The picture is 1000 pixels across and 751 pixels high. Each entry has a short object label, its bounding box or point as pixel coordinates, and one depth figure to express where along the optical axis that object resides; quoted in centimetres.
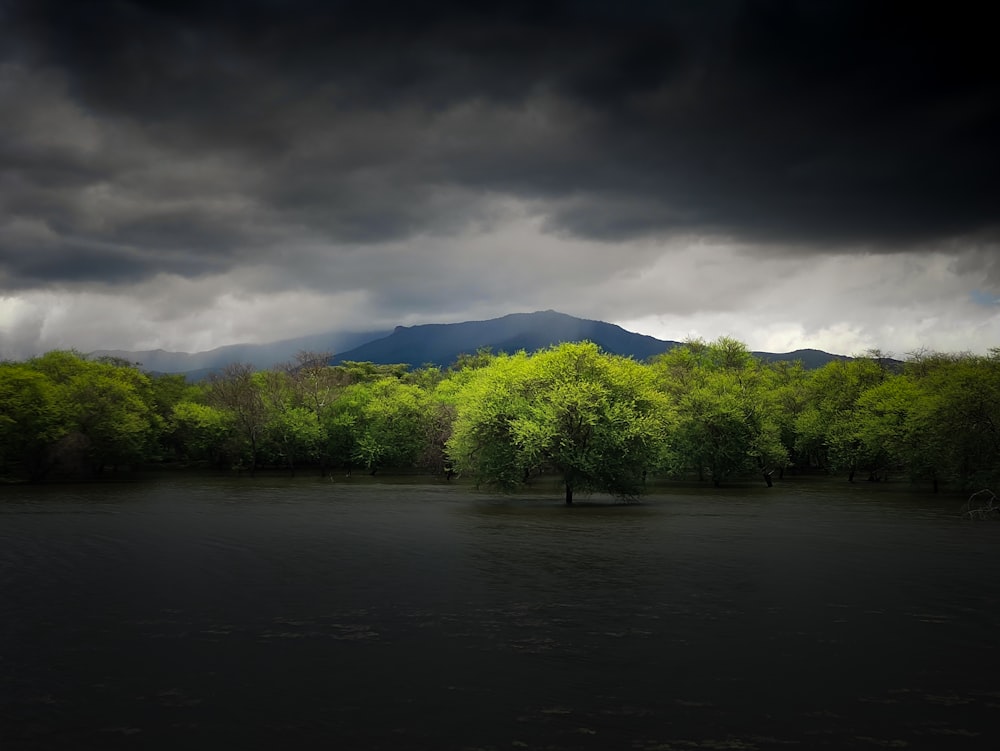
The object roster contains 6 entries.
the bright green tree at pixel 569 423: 8000
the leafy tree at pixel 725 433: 12244
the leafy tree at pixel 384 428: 15550
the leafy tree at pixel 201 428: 16012
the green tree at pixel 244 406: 15762
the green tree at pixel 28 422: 12038
